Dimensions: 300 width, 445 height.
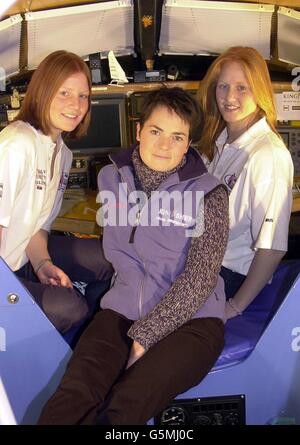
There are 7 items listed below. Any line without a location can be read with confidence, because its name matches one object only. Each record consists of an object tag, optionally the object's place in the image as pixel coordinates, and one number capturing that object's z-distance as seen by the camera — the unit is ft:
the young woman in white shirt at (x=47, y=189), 5.53
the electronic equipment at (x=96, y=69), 10.16
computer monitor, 10.07
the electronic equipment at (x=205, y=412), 4.95
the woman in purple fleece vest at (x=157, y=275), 4.32
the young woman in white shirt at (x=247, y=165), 5.55
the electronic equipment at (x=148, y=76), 10.14
